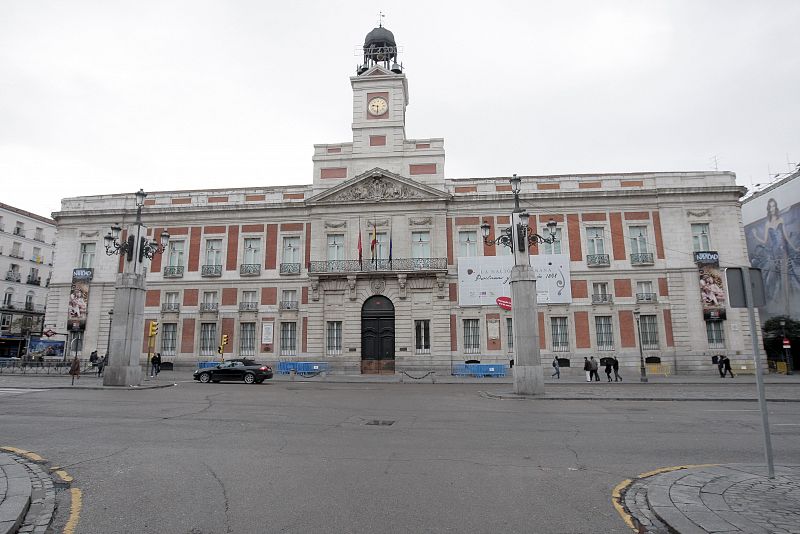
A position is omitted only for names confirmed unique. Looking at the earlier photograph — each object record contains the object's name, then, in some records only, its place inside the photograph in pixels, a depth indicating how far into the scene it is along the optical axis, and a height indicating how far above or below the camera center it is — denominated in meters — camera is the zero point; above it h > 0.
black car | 24.62 -1.45
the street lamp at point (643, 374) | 26.24 -1.76
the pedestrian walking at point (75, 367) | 21.94 -1.02
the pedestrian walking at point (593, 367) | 26.58 -1.38
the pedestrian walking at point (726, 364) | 28.41 -1.34
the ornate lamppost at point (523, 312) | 18.00 +1.23
